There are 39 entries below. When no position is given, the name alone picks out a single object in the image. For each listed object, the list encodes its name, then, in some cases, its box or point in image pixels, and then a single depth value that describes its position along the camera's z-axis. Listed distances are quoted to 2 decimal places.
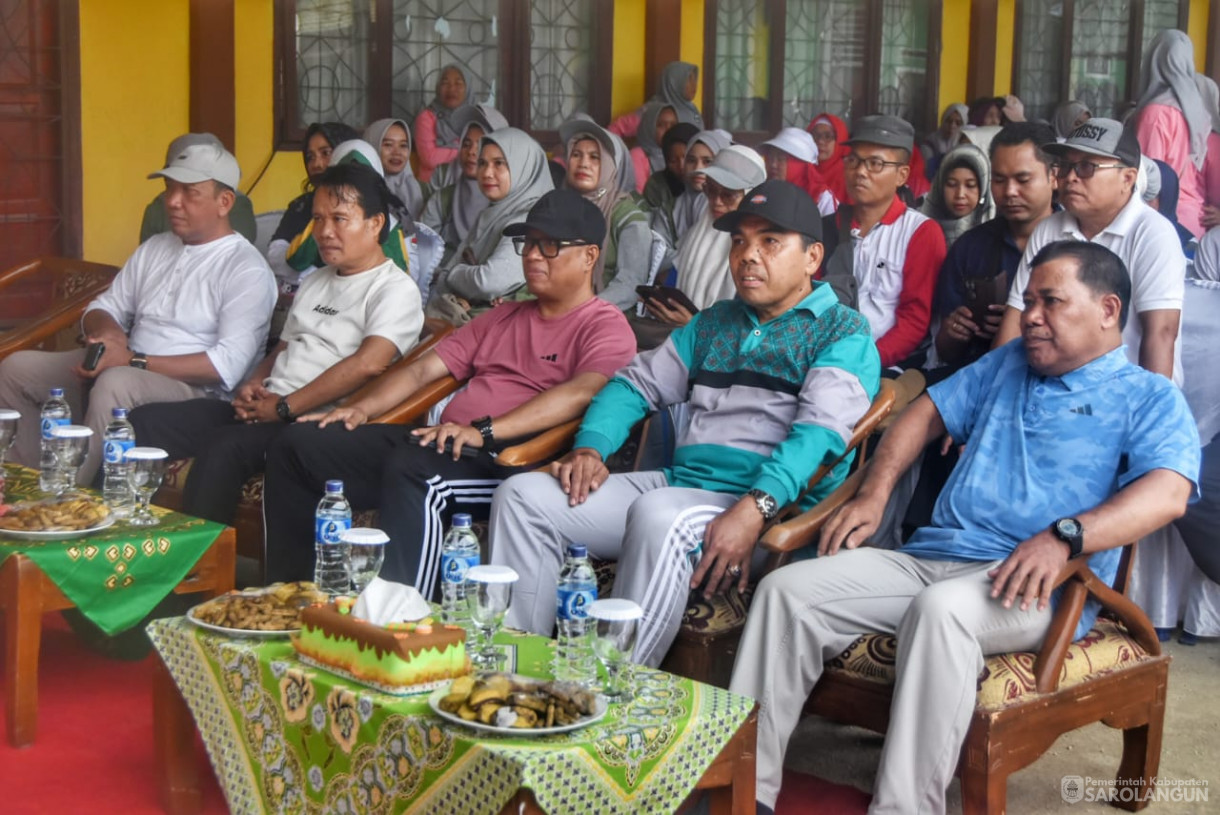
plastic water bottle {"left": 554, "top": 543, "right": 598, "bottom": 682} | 2.52
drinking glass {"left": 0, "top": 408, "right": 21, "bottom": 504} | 3.90
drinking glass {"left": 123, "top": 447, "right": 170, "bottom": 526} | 3.51
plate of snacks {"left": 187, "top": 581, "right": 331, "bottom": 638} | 2.76
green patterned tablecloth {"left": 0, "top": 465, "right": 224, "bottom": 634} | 3.32
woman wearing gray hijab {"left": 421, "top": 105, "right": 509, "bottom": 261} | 6.54
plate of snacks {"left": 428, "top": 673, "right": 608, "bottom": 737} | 2.26
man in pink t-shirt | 3.79
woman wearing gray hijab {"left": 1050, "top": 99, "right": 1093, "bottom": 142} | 8.96
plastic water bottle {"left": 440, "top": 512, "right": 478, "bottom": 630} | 2.79
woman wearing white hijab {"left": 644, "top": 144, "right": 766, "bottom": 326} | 4.97
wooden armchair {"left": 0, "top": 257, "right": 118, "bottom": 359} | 5.12
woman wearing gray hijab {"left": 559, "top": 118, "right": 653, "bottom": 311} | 5.35
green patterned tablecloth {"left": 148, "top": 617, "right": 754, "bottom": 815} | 2.22
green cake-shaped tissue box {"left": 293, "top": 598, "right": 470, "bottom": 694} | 2.42
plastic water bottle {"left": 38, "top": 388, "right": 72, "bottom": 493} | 3.80
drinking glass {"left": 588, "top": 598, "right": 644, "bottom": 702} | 2.47
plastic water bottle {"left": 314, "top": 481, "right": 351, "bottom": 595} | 3.03
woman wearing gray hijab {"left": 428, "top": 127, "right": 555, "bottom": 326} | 5.25
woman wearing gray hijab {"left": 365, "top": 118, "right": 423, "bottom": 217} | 7.15
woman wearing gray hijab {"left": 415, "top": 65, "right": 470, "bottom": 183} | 8.27
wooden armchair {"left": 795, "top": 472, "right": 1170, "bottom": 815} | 2.76
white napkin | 2.57
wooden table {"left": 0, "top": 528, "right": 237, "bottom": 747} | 3.28
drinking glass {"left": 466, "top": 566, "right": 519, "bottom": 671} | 2.63
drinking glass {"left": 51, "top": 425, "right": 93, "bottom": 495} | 3.78
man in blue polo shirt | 2.78
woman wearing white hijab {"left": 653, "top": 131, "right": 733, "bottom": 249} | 6.38
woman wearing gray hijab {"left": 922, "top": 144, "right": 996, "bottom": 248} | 5.03
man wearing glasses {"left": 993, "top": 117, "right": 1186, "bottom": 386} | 3.85
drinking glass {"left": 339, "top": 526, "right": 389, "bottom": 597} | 2.98
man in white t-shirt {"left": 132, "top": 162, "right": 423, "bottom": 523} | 4.44
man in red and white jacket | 4.54
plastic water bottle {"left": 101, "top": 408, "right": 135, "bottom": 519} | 3.68
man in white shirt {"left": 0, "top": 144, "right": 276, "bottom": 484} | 4.87
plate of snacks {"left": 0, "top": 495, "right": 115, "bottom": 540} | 3.36
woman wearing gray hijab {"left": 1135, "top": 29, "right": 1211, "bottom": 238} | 6.43
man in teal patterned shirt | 3.36
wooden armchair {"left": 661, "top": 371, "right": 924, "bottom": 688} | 3.18
